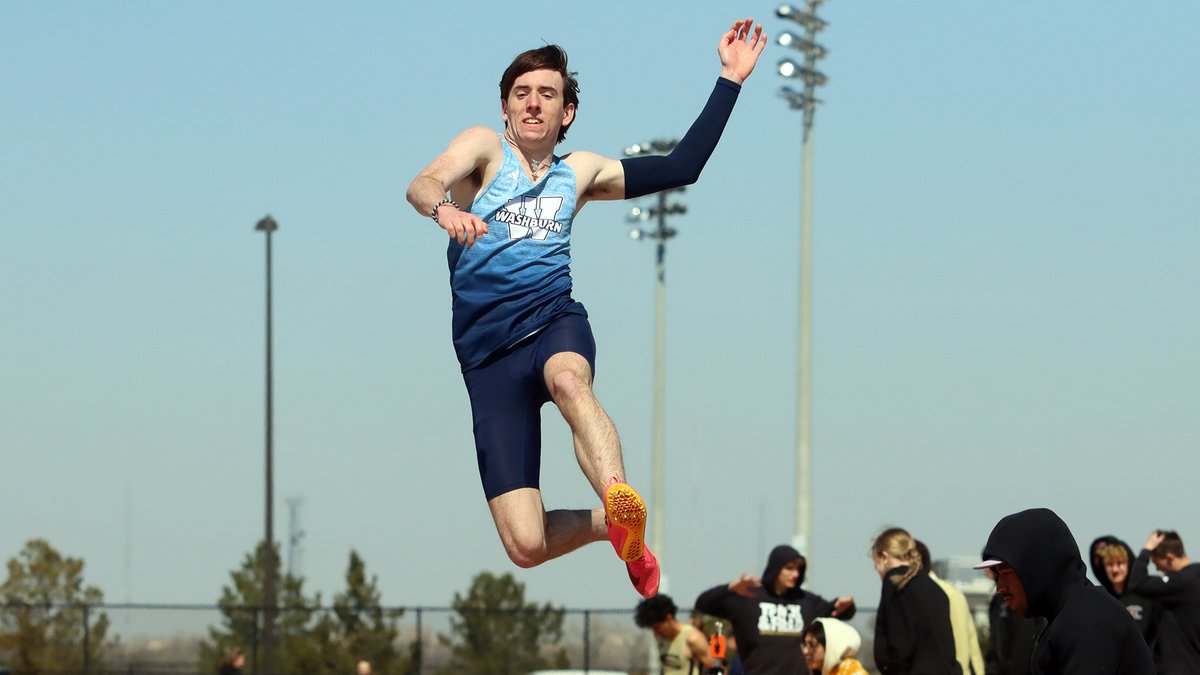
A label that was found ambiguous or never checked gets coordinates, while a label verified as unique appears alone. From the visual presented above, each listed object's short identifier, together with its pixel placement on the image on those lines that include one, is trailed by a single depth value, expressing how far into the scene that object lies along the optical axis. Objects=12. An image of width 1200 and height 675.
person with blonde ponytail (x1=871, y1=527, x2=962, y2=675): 10.84
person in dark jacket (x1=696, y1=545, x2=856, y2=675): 12.48
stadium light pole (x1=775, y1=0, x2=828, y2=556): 28.67
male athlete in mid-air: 7.93
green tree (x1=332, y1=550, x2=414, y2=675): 31.12
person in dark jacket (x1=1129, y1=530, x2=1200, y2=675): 11.51
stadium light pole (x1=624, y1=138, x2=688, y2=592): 35.59
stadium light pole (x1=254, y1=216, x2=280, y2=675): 37.31
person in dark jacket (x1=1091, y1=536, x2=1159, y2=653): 12.06
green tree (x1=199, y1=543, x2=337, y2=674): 31.03
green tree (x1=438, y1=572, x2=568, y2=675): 32.25
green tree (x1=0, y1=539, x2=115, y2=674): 31.23
